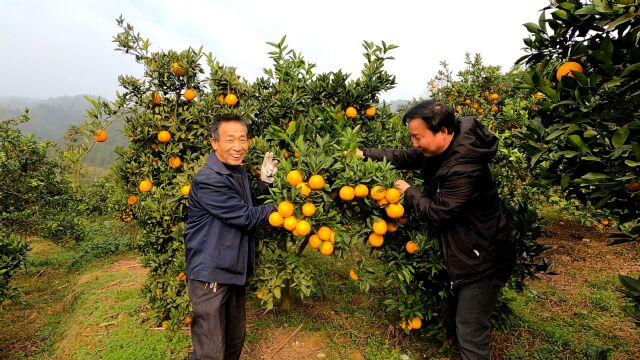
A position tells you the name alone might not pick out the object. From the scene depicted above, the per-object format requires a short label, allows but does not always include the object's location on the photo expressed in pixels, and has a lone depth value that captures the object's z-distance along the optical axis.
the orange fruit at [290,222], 2.07
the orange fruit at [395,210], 2.15
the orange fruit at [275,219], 2.10
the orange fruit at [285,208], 2.05
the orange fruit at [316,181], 2.03
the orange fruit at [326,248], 2.18
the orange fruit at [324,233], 2.16
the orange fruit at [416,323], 2.70
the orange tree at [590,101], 1.34
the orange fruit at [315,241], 2.21
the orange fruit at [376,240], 2.28
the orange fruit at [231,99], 2.94
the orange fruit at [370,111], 3.19
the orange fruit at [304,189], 2.06
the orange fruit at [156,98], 2.99
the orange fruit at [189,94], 3.01
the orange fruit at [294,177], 2.06
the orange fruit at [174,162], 2.98
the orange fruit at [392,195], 2.11
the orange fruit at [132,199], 3.22
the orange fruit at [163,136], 2.89
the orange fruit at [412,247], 2.40
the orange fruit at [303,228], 2.04
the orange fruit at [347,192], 2.08
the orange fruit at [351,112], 3.06
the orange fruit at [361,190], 2.08
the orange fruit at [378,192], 2.08
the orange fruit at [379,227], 2.22
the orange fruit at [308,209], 2.06
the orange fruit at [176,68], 2.97
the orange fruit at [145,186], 2.98
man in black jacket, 1.97
